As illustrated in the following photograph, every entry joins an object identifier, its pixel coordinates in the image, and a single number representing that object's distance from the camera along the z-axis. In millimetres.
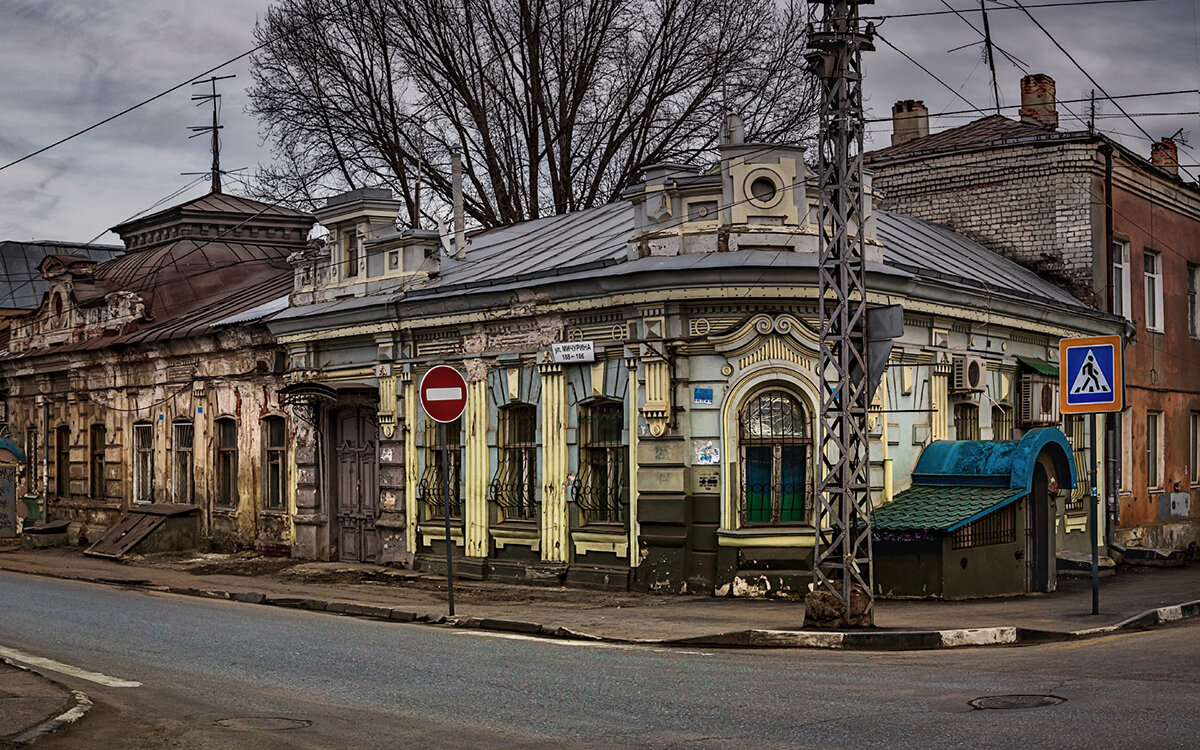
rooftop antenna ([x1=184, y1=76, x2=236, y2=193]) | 33656
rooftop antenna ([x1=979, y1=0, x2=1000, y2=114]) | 15742
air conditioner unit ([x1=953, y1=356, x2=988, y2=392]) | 18828
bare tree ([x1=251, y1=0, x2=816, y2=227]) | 31594
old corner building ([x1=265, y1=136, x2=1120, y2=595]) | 16422
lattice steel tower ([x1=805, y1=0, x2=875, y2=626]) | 12758
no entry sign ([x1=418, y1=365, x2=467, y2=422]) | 15156
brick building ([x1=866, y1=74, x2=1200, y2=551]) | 23781
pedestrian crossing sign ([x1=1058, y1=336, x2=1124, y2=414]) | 14016
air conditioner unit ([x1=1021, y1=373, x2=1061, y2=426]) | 20781
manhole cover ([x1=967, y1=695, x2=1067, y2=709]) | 8562
